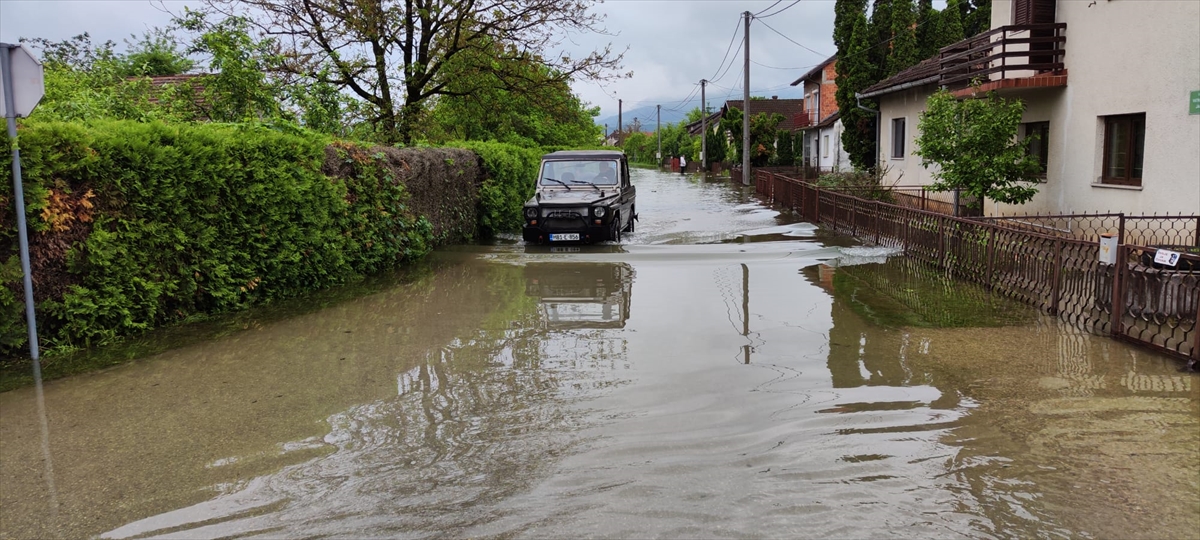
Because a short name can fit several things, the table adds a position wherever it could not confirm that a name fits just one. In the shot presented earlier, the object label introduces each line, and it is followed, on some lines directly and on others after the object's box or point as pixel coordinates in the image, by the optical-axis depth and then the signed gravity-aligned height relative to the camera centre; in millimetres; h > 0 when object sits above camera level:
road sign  6492 +904
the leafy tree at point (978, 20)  34781 +6421
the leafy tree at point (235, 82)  12000 +1563
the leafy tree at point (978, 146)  14188 +430
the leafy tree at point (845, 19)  33250 +6447
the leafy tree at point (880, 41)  30250 +4835
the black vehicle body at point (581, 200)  15164 -390
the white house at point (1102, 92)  11664 +1226
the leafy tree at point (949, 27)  28344 +5002
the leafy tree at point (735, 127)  54344 +3262
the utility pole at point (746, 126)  37938 +2382
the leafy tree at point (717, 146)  70175 +2560
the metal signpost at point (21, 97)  6375 +751
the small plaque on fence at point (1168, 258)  6731 -762
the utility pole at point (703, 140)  66769 +3003
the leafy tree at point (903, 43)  27281 +4431
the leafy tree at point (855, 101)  29969 +2699
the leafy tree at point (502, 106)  20641 +2130
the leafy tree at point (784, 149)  52750 +1672
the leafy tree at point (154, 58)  26073 +4548
